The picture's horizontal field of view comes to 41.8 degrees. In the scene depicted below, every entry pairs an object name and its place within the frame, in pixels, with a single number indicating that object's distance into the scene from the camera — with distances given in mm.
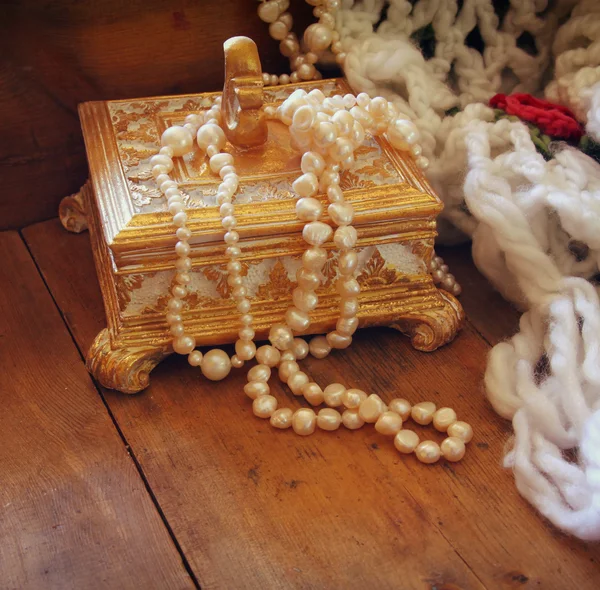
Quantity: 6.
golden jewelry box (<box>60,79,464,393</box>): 786
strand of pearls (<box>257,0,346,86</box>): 975
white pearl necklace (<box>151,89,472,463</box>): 781
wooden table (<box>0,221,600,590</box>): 667
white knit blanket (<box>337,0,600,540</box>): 731
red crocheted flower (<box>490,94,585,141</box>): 910
